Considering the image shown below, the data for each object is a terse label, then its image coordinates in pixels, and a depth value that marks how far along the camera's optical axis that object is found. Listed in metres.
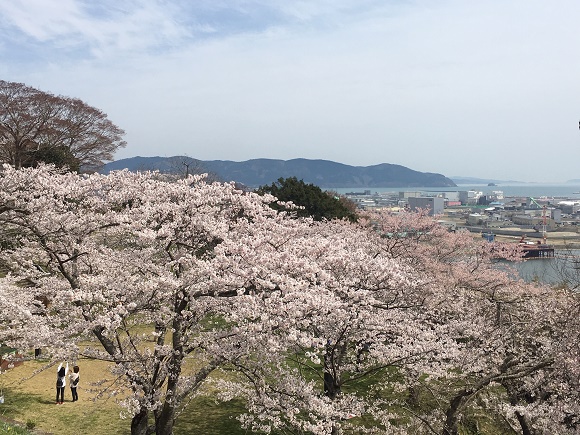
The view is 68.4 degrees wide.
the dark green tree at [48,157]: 30.56
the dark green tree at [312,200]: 29.94
